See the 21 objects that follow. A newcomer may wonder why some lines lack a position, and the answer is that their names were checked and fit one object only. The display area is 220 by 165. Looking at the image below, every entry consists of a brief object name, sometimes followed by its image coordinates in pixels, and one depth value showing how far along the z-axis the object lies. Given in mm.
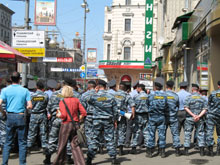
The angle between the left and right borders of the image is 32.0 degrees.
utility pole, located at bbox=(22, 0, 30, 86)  17703
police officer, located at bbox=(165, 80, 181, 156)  9742
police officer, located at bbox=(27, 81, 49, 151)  9586
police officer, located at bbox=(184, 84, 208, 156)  9742
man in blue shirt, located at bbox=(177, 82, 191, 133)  11227
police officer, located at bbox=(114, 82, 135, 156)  10000
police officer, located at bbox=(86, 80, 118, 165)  8562
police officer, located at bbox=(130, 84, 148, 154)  10359
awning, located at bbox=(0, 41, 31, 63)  11923
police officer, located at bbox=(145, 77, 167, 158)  9680
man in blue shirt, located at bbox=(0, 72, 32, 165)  7539
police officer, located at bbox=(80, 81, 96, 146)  9504
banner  40344
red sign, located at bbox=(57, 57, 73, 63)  42500
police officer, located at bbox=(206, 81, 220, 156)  9664
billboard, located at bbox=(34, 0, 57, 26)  19438
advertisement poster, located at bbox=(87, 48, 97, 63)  28328
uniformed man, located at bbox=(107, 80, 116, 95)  9906
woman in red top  7516
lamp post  32606
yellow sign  19777
